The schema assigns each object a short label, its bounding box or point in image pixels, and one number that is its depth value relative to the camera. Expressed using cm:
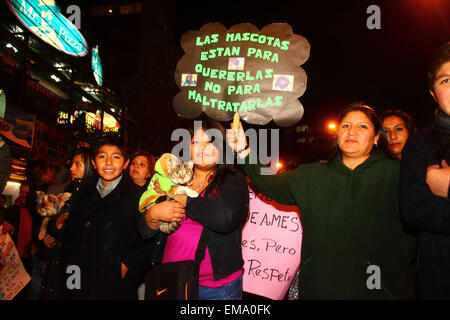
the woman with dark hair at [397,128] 340
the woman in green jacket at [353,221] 206
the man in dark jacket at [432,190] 179
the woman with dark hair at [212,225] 237
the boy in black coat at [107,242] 274
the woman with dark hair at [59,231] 293
